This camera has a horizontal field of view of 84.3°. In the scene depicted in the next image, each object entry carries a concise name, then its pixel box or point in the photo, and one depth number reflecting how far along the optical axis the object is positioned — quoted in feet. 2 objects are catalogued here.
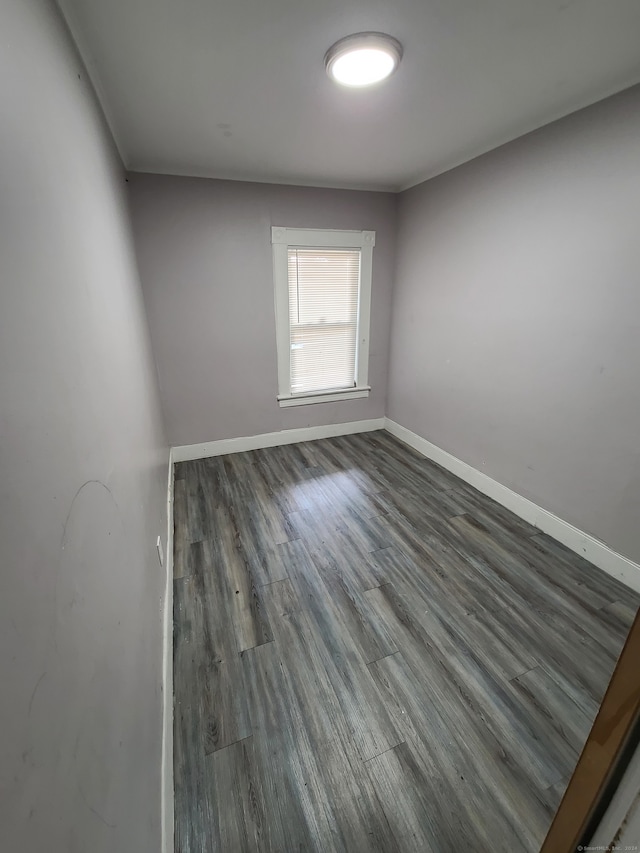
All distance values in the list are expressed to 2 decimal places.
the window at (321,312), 10.25
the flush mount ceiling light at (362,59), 4.21
